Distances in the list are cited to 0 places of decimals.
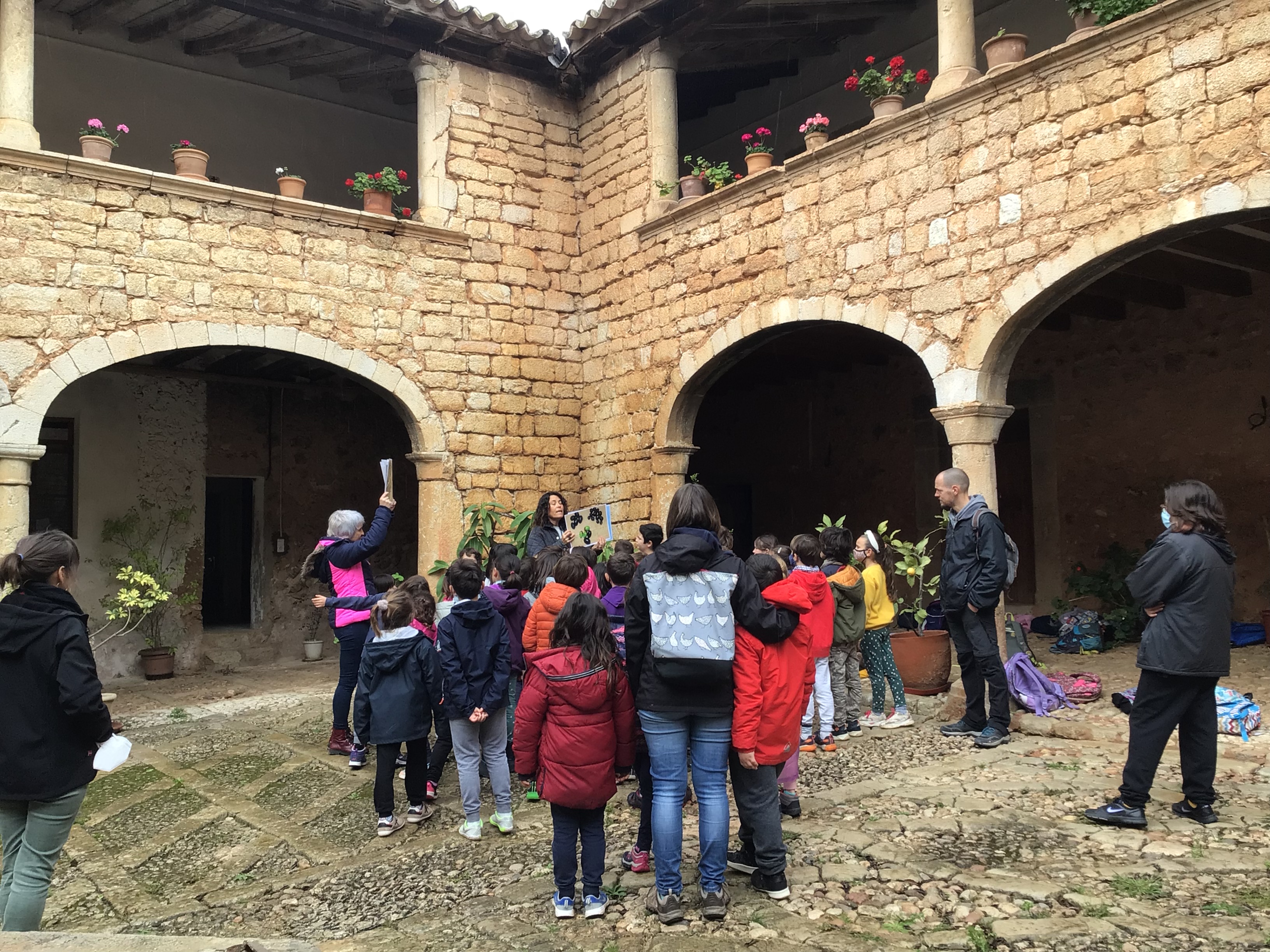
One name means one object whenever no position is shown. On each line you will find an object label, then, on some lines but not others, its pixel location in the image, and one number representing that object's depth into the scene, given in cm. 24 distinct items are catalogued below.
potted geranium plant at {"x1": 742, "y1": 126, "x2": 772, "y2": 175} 736
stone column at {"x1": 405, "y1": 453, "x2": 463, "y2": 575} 811
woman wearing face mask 354
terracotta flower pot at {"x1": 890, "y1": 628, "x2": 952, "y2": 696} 604
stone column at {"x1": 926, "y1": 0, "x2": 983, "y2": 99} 609
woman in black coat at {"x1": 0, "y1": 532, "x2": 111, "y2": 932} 267
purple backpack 546
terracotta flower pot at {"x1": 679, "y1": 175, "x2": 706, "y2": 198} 808
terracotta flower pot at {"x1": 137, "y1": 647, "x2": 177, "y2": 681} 902
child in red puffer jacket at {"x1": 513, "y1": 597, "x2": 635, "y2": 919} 299
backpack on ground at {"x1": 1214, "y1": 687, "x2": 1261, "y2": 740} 485
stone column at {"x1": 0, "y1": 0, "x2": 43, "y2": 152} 645
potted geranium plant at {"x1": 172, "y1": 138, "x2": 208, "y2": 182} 717
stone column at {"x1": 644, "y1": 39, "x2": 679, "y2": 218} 826
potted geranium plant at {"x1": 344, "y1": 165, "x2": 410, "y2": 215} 802
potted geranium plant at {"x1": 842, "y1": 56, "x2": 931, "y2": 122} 646
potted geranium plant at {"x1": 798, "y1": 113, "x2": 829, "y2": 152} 688
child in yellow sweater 542
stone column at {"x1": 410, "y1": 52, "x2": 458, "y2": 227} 826
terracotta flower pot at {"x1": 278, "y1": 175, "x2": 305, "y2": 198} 761
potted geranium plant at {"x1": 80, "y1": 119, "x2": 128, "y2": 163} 678
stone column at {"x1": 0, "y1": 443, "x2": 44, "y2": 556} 630
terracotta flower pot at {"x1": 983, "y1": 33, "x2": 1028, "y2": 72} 579
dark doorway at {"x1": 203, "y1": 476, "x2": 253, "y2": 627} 1027
